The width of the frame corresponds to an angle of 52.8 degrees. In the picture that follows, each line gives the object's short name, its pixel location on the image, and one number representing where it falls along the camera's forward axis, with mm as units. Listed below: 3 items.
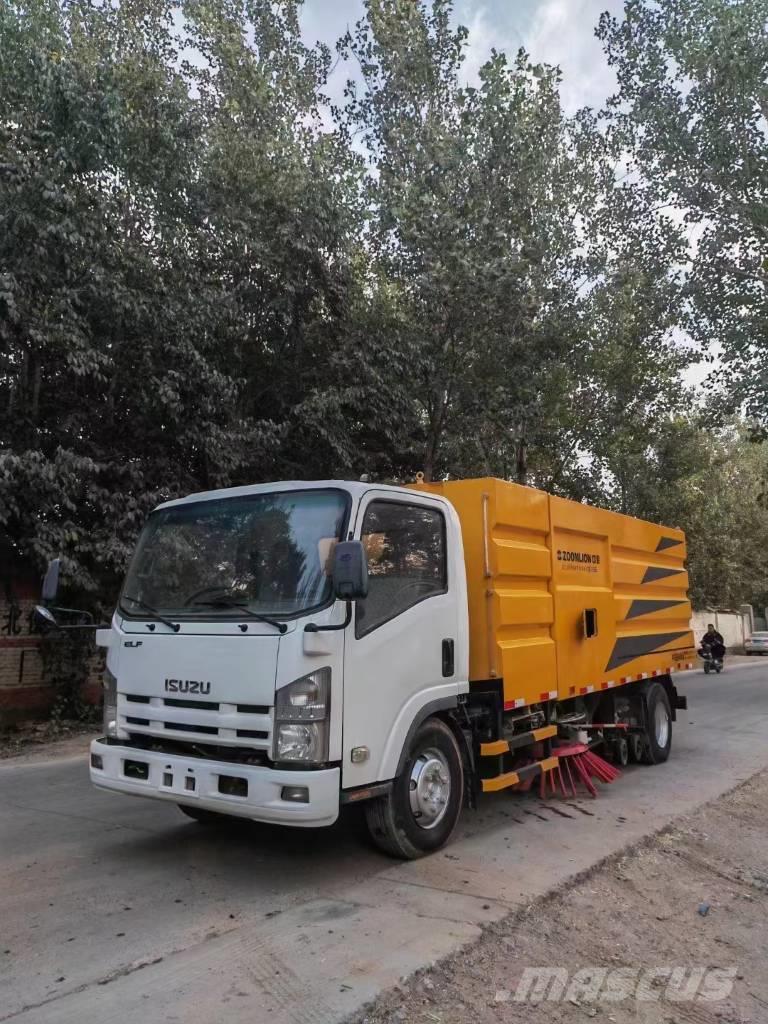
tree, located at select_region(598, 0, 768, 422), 14773
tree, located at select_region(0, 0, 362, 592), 9109
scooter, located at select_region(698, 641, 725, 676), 23406
